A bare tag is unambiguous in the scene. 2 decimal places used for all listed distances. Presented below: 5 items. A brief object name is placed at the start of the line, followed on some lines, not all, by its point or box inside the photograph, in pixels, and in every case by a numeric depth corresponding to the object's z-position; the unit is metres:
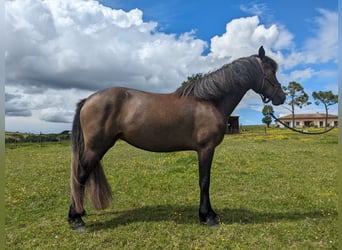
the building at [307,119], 82.69
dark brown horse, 4.78
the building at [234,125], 46.39
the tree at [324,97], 66.38
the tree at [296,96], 59.78
